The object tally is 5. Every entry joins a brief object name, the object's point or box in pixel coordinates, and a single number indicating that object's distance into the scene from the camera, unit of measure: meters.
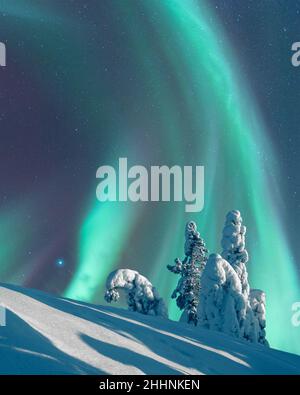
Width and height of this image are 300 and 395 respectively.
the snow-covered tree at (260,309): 30.69
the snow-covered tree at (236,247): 31.89
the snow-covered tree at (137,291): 31.22
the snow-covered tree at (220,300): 26.48
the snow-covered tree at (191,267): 35.19
